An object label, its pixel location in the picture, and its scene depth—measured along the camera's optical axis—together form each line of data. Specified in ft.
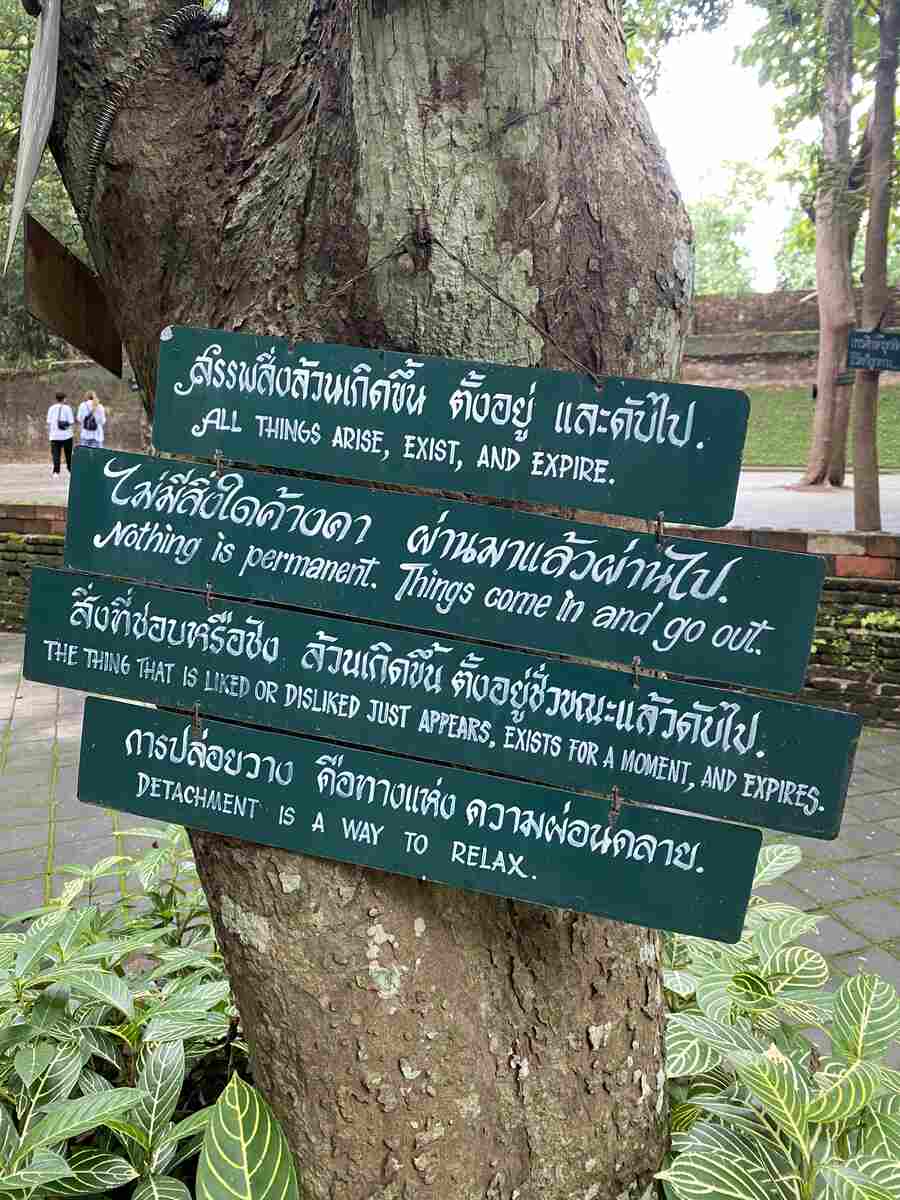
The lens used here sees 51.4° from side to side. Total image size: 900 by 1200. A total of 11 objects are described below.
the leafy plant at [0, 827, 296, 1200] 4.50
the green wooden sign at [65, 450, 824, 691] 3.97
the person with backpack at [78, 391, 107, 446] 44.42
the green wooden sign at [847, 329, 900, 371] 19.66
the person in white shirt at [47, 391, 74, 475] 45.78
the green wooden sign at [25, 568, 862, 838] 3.98
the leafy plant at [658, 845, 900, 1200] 4.61
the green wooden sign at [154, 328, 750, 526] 3.96
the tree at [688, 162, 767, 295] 127.88
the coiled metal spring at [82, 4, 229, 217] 4.44
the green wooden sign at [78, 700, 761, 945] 4.10
